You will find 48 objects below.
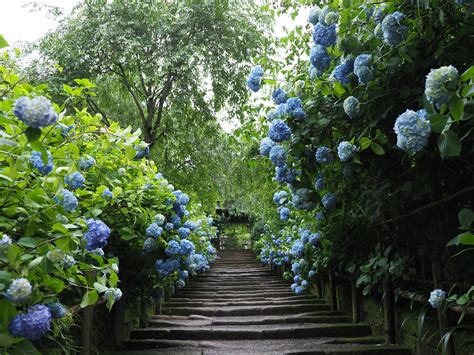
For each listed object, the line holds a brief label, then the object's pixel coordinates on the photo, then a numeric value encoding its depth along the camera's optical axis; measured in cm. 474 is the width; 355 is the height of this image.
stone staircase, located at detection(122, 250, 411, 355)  380
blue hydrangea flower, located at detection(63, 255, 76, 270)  149
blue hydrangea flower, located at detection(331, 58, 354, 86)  195
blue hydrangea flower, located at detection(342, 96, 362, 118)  192
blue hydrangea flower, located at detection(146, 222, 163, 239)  283
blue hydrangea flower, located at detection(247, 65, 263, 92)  262
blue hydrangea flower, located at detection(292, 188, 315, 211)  265
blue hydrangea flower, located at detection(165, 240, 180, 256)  316
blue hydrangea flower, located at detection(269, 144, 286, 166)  240
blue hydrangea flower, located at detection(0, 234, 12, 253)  121
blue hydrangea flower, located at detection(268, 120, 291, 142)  225
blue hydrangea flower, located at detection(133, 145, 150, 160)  244
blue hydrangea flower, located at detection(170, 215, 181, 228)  337
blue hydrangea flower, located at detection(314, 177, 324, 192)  262
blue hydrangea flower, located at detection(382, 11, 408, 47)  167
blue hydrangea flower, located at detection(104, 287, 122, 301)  170
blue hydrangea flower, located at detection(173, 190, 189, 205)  336
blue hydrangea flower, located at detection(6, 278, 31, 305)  114
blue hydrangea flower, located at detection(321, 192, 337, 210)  268
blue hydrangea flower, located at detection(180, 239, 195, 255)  326
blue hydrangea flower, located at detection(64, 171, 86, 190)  182
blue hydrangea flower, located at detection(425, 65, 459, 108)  127
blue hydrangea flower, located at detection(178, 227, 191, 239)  337
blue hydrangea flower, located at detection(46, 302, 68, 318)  145
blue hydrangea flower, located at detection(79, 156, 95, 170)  228
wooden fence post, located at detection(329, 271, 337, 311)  549
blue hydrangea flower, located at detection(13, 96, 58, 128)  102
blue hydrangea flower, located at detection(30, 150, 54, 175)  144
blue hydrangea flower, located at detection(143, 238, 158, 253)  289
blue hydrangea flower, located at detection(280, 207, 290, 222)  439
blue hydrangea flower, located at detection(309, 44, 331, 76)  205
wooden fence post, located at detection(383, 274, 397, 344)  346
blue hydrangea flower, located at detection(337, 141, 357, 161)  201
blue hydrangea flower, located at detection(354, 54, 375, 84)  178
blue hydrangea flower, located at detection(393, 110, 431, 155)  138
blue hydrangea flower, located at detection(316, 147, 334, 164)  223
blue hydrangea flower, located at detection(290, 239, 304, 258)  498
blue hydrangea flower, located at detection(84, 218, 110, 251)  162
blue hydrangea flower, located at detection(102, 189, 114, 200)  227
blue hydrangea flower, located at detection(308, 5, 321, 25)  208
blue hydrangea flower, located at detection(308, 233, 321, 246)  421
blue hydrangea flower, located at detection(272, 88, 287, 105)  251
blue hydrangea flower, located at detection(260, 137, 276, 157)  267
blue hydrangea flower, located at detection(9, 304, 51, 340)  117
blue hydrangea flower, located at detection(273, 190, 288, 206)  349
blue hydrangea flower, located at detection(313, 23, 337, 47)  189
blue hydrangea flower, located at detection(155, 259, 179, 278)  318
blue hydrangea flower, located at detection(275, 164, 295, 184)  247
